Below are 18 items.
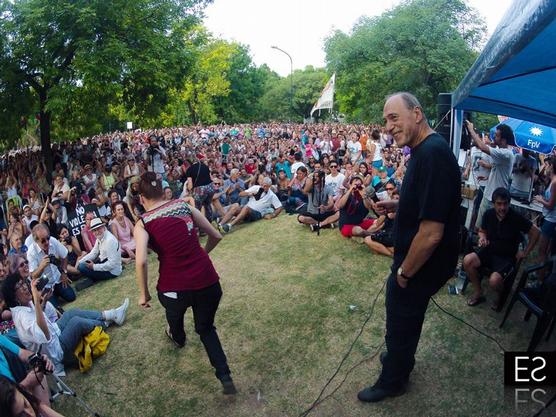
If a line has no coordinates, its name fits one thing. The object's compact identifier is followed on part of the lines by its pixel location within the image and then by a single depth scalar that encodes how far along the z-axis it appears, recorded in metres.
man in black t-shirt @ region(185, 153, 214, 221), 8.29
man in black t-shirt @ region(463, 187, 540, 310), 4.19
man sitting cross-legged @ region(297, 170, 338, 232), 7.45
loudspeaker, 5.64
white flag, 14.00
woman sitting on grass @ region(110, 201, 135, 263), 7.29
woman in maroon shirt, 3.01
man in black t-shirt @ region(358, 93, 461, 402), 2.29
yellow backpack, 4.01
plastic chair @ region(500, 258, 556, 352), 3.30
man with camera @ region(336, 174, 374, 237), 6.74
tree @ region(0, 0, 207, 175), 10.39
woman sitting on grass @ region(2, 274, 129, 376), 3.55
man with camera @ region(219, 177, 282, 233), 8.59
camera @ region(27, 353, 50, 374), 3.06
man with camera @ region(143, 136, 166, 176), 12.64
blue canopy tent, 1.80
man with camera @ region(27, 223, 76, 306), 5.46
